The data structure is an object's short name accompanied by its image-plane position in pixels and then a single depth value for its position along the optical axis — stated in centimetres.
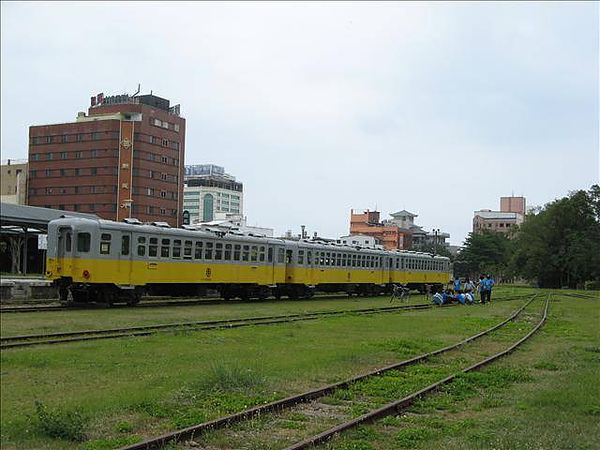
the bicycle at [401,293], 3480
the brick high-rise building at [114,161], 8919
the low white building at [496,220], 15410
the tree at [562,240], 7344
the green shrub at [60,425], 682
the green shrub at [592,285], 7256
